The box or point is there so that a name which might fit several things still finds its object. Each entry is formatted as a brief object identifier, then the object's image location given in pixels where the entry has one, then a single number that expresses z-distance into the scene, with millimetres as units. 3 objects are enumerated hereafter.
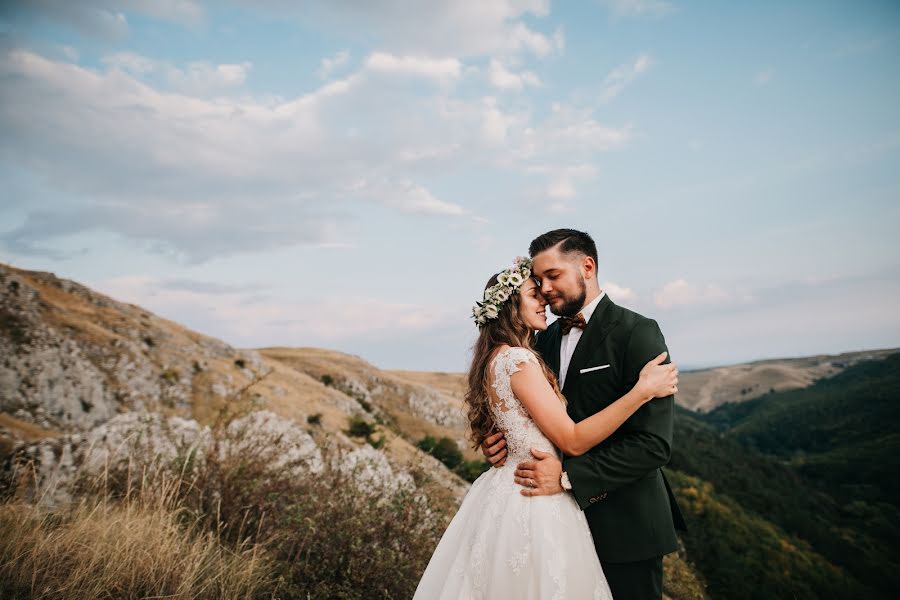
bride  2824
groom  2951
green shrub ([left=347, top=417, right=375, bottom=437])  24862
